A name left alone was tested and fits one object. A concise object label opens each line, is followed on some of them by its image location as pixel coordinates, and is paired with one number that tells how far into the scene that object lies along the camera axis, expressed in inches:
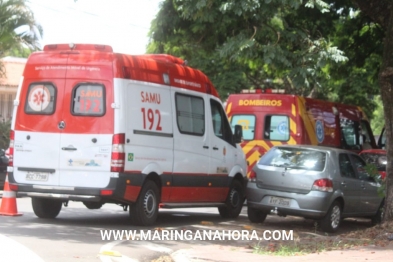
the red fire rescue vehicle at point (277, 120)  706.2
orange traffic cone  526.6
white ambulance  473.7
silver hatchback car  522.3
